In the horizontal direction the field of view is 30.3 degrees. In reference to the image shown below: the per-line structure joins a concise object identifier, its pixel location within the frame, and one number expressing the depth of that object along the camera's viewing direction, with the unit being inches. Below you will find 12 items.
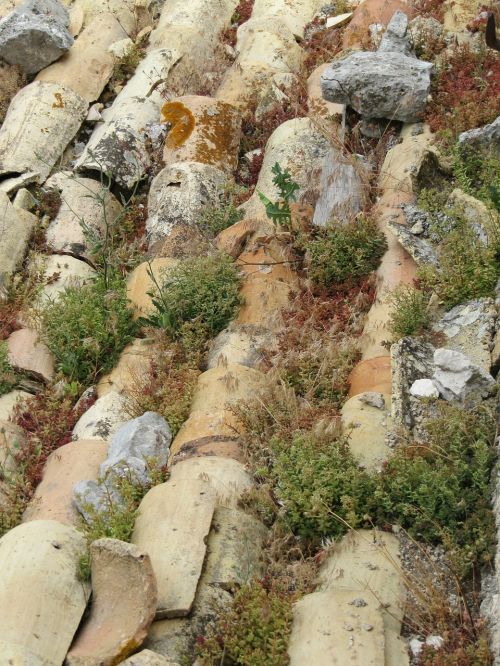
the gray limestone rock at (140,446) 253.6
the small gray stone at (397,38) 418.3
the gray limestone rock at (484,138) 334.0
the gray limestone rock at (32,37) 468.4
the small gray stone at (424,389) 245.8
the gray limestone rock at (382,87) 380.5
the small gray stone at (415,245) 303.9
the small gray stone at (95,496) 241.0
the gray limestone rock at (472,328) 257.8
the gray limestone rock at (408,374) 243.0
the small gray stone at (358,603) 196.7
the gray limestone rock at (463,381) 240.0
